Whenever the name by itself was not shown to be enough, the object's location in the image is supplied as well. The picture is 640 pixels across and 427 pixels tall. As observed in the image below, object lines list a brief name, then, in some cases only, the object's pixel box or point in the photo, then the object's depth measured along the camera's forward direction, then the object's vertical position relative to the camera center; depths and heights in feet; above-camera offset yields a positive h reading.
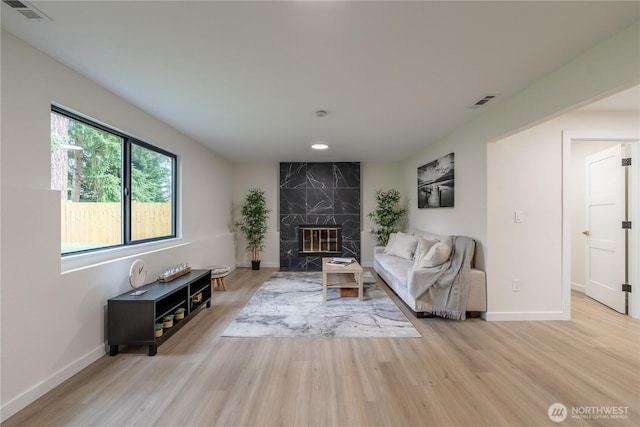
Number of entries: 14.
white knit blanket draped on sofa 10.32 -2.73
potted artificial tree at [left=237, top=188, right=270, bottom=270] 19.85 -0.61
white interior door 11.25 -0.68
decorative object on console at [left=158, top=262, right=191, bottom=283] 10.01 -2.25
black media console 7.87 -3.04
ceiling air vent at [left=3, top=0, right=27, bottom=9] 4.87 +3.73
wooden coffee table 12.39 -3.15
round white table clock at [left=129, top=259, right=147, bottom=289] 8.53 -1.89
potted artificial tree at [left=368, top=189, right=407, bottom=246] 19.62 -0.07
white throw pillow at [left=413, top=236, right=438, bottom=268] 11.91 -1.54
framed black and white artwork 13.12 +1.57
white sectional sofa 10.34 -2.65
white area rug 9.36 -3.99
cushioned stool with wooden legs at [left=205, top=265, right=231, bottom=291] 14.11 -3.10
